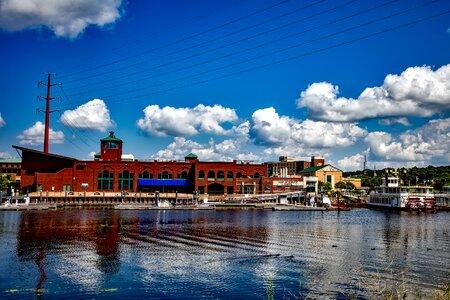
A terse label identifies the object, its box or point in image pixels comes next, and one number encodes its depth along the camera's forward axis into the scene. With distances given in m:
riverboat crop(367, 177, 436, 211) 103.12
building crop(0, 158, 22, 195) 174.62
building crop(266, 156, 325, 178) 188.62
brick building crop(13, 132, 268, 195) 118.00
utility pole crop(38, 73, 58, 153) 122.39
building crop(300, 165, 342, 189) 154.88
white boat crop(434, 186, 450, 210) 112.38
